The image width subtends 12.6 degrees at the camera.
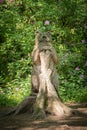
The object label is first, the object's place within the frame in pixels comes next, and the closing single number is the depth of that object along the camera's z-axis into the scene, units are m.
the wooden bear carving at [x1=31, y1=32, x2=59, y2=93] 8.37
